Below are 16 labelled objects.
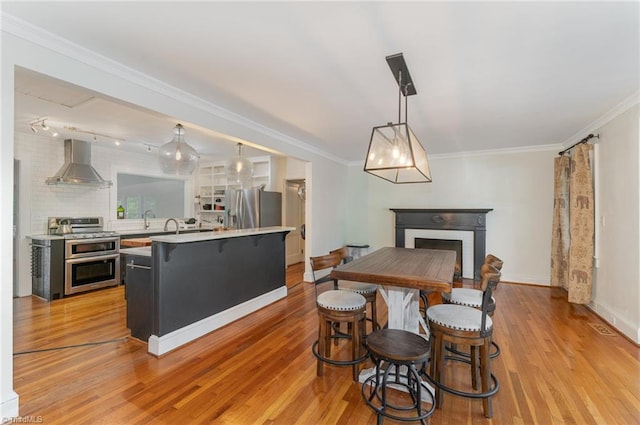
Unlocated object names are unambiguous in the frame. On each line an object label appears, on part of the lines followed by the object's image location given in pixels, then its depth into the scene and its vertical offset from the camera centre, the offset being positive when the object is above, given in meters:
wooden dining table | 1.90 -0.46
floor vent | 2.98 -1.26
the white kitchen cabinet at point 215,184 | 6.18 +0.57
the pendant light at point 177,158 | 3.06 +0.55
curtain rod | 3.57 +0.97
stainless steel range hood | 4.43 +0.63
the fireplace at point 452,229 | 5.19 -0.34
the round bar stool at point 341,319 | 2.16 -0.84
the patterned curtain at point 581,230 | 3.64 -0.22
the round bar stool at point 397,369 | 1.64 -0.96
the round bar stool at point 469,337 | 1.81 -0.82
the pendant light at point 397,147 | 2.17 +0.55
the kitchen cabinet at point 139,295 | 2.69 -0.86
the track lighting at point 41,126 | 3.69 +1.10
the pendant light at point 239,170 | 3.90 +0.55
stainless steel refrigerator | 5.64 +0.02
